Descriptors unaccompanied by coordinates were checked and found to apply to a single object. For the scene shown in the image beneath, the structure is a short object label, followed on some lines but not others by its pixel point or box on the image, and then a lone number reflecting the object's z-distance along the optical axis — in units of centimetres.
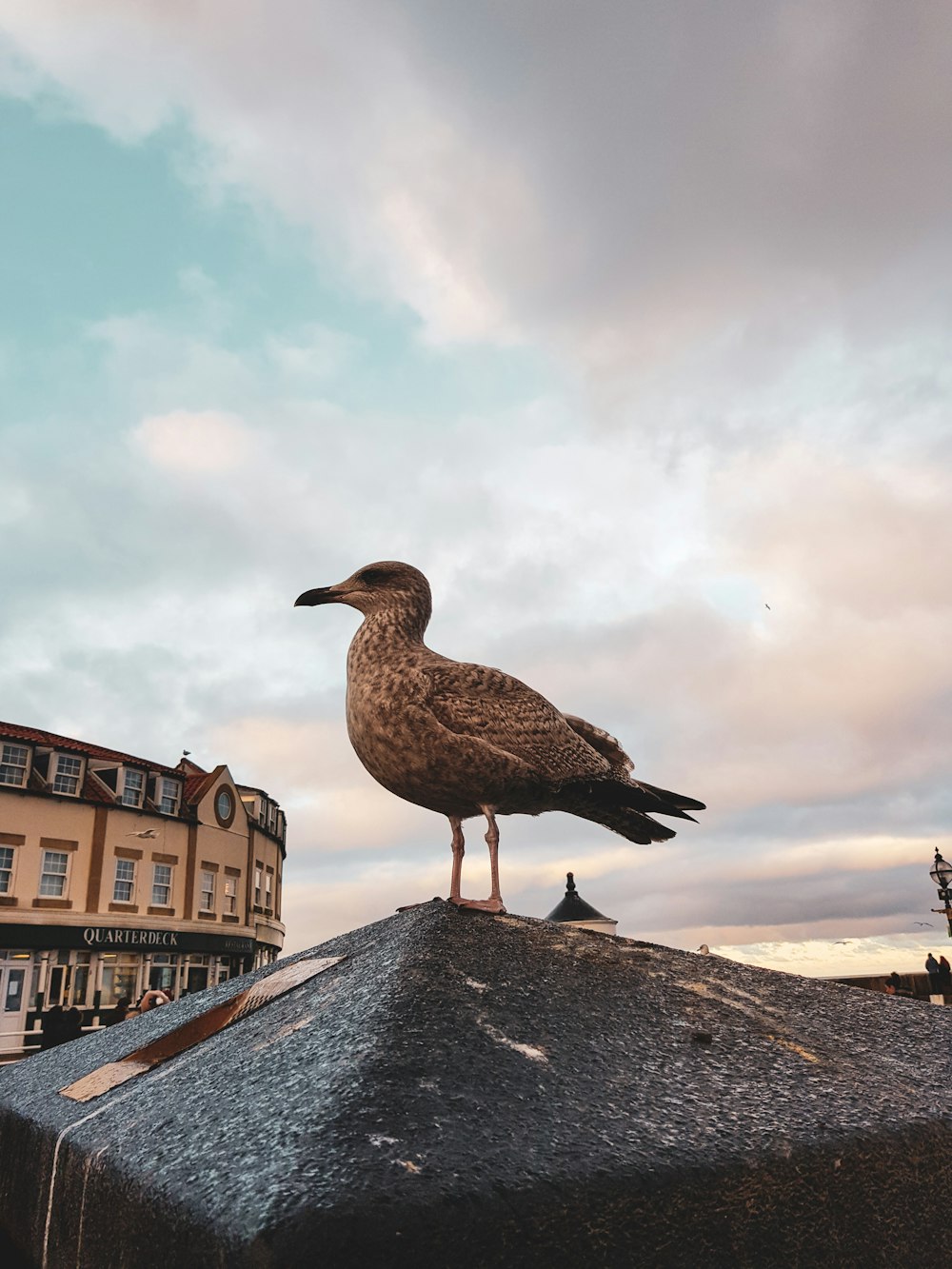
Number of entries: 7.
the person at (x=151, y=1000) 1183
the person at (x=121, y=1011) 1494
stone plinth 165
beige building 2495
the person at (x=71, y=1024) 1316
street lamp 1867
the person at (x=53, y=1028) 1327
